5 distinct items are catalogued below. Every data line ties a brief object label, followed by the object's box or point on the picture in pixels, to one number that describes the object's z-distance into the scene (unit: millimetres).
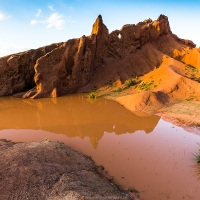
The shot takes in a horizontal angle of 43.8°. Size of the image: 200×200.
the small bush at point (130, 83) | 26531
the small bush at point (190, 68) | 27616
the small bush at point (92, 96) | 24928
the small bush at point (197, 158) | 10231
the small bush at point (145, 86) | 24441
